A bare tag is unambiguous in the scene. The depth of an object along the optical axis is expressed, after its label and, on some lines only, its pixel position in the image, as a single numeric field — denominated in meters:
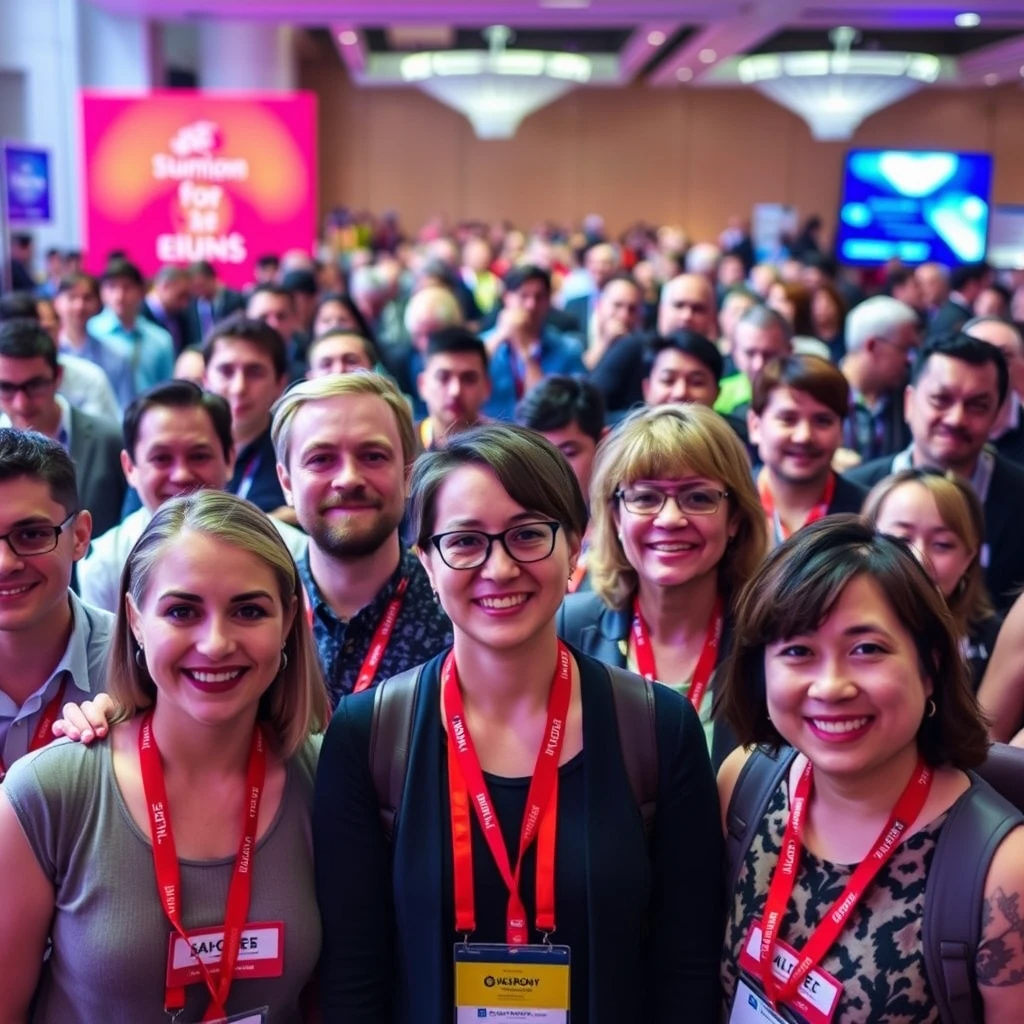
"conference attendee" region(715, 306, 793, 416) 5.06
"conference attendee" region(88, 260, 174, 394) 6.91
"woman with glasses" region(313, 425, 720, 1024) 1.78
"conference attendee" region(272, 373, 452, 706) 2.56
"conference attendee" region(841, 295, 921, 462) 5.31
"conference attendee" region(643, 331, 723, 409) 4.43
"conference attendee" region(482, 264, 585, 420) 6.28
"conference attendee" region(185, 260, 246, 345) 8.26
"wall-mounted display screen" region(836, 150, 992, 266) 10.99
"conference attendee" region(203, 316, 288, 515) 4.27
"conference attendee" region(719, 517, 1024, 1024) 1.70
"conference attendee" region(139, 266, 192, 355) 7.88
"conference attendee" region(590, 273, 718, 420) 5.92
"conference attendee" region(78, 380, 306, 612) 3.38
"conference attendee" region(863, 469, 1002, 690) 2.98
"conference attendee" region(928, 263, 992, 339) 9.45
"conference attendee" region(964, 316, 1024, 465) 4.33
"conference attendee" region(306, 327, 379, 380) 4.81
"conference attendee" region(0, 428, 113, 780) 2.24
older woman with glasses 2.51
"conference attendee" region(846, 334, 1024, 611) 3.72
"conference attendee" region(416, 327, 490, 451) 4.75
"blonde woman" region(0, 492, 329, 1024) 1.78
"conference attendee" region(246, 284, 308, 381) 6.45
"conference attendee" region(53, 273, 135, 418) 6.73
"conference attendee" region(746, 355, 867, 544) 3.56
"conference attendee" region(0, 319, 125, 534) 4.19
